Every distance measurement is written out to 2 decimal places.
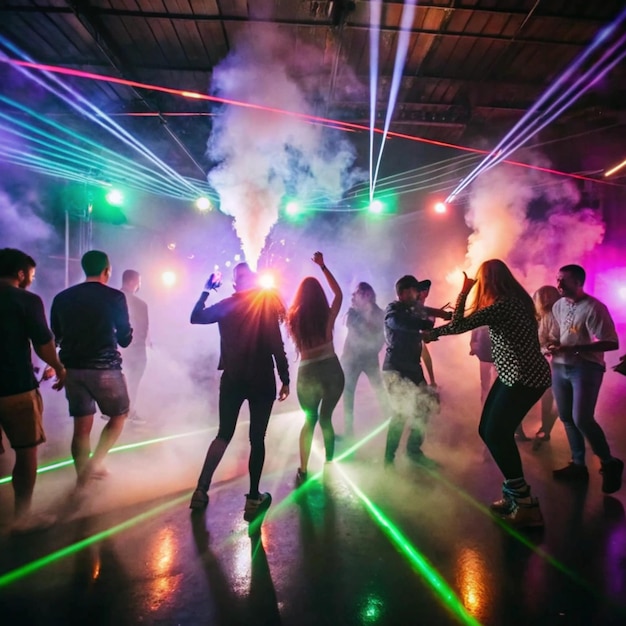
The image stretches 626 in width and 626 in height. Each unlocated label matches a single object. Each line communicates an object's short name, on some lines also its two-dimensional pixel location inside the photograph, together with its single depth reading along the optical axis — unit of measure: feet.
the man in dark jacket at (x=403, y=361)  13.62
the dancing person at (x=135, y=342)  18.99
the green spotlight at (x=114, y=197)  31.75
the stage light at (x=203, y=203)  40.70
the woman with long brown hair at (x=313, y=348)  12.75
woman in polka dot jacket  9.73
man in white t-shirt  11.84
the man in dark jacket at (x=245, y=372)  10.44
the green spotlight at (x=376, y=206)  38.15
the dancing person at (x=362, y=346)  18.07
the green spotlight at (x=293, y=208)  39.40
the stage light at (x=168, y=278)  45.19
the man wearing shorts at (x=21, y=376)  9.34
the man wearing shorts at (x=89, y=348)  11.19
